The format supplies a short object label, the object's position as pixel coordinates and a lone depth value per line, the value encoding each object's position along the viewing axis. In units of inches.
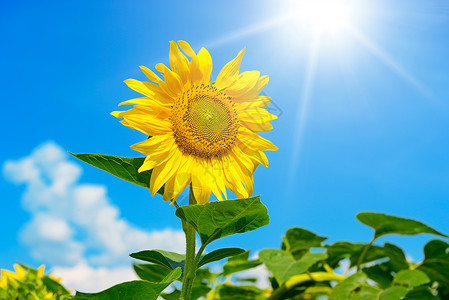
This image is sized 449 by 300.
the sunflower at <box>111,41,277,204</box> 36.9
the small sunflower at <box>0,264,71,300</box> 43.3
